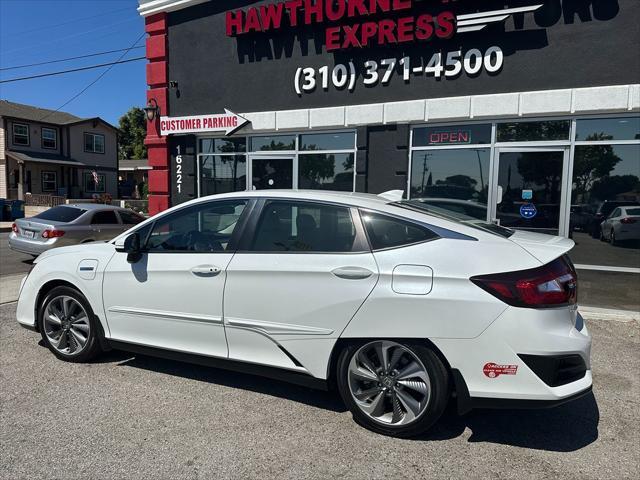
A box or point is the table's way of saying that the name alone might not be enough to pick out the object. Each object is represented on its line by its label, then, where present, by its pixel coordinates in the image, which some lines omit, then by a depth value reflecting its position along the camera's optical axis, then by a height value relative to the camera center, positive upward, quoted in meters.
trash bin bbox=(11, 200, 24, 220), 24.17 -1.03
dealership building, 7.05 +1.63
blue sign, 7.54 -0.17
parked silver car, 10.10 -0.82
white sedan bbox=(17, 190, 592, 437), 2.93 -0.73
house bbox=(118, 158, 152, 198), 45.59 +1.58
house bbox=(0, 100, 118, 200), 32.88 +2.75
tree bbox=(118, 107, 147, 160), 57.16 +6.99
